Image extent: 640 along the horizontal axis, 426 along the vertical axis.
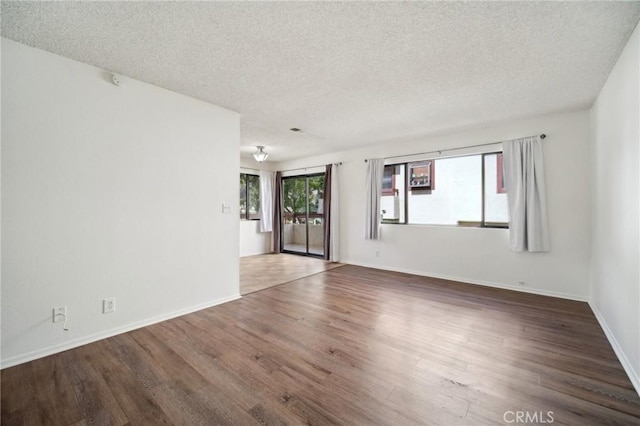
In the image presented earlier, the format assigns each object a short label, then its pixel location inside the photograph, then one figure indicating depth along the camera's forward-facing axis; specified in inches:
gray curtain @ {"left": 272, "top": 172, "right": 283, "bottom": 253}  291.3
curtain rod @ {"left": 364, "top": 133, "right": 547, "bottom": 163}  146.9
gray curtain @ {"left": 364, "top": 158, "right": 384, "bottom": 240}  209.5
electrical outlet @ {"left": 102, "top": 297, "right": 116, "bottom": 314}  99.3
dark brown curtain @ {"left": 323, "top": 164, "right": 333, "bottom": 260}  244.1
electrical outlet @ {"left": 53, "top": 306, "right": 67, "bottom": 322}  89.1
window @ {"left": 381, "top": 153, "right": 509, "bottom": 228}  167.6
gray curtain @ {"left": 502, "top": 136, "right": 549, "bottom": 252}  146.3
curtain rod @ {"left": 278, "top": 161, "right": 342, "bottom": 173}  239.7
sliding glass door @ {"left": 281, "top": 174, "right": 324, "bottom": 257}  275.3
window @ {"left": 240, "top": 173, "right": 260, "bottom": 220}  278.7
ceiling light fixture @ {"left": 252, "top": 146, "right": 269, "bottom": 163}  219.9
